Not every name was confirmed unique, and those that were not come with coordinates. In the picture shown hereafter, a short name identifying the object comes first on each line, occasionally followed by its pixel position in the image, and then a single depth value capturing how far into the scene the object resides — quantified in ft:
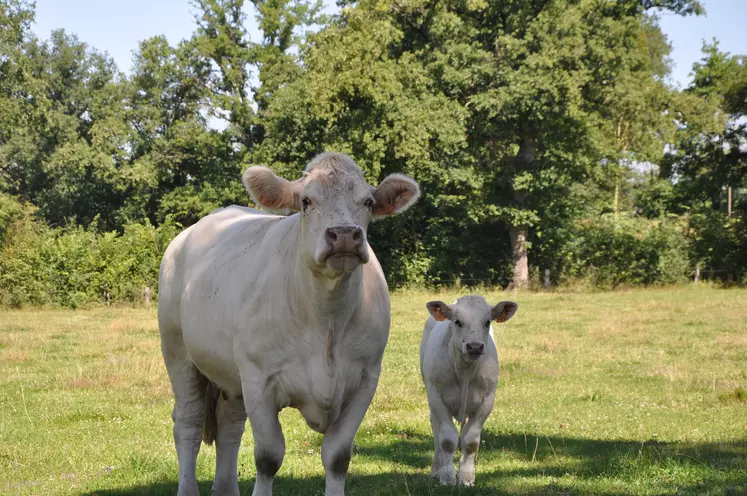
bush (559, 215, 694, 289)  118.73
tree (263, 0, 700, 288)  109.91
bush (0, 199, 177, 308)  103.24
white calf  25.26
